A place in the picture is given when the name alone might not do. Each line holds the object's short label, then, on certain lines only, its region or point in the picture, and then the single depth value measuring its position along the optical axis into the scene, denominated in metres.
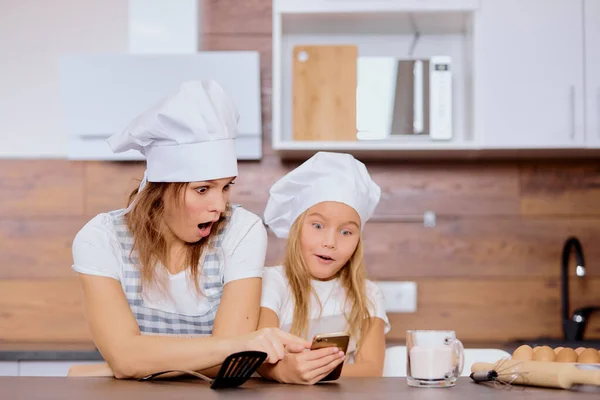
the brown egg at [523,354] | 1.27
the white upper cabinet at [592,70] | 2.60
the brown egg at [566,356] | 1.24
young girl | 1.83
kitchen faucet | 2.77
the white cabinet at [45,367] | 2.56
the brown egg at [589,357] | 1.23
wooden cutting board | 2.68
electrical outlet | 2.83
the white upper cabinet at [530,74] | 2.60
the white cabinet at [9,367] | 2.56
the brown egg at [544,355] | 1.25
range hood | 2.64
